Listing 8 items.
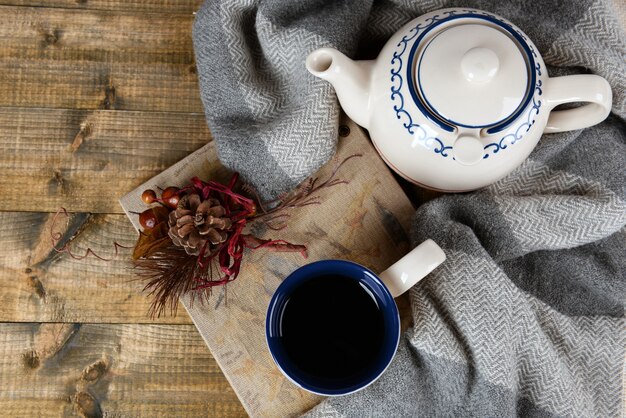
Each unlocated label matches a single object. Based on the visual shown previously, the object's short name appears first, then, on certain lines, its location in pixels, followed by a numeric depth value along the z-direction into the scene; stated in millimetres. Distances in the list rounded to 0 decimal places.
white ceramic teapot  551
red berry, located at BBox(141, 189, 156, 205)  700
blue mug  625
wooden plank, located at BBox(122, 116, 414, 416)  705
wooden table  754
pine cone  657
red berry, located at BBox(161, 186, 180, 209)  689
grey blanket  682
